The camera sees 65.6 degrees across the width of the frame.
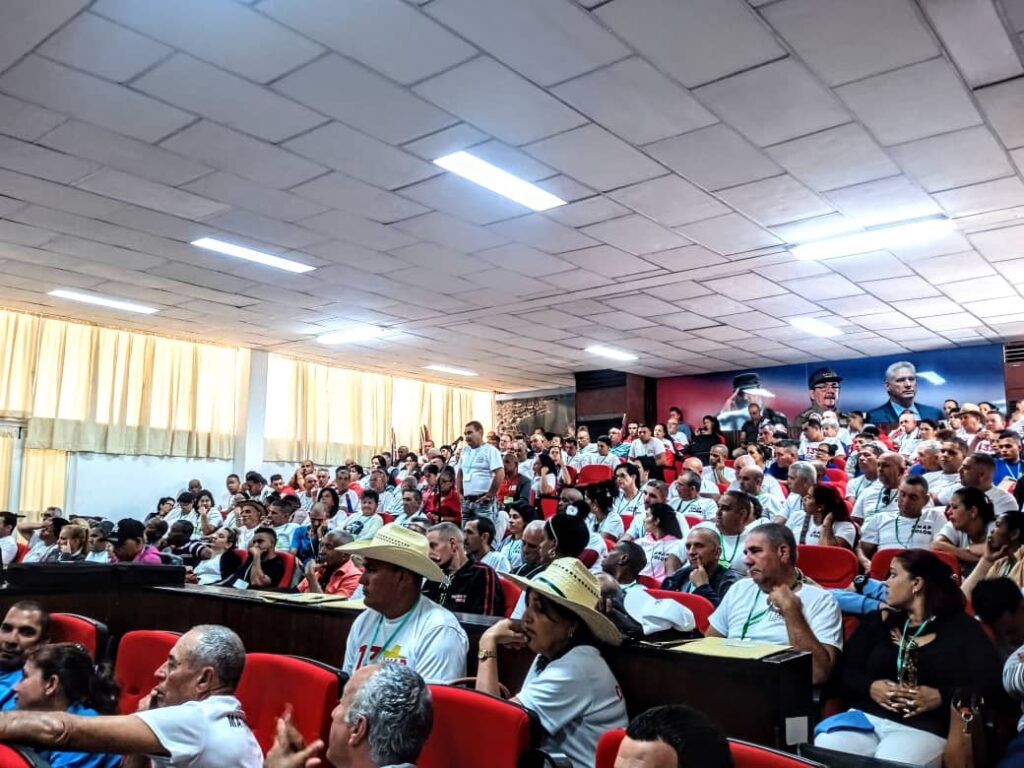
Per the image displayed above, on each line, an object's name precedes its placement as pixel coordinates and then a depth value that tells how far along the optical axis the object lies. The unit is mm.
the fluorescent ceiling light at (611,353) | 12031
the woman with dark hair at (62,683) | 2361
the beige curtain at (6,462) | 9984
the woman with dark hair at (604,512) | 6711
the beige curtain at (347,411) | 13297
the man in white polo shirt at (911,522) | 4855
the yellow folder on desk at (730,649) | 2123
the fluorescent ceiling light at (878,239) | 6395
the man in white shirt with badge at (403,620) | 2596
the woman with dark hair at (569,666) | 2096
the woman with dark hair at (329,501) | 7887
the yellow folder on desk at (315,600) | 3232
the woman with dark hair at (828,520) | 4914
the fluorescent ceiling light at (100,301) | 8956
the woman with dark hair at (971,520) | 4219
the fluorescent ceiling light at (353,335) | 10719
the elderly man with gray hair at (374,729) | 1671
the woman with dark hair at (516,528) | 5773
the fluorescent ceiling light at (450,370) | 13836
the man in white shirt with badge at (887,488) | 5457
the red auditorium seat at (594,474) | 9337
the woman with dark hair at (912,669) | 2275
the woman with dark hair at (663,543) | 4766
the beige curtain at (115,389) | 10164
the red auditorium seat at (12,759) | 1581
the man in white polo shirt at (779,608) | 2582
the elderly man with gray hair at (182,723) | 1409
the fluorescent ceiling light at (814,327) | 9906
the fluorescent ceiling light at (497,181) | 5273
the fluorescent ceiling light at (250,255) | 7051
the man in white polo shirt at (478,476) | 7484
